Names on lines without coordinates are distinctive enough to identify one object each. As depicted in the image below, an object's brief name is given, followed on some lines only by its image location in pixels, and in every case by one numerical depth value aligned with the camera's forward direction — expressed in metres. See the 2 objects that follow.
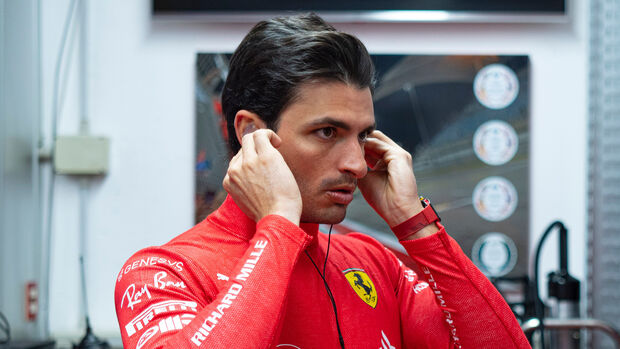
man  0.87
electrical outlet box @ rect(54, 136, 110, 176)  2.00
